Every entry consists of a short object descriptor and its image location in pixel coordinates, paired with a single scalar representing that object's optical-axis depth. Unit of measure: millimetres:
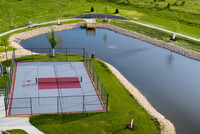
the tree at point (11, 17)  57556
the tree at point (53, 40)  41762
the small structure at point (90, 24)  62141
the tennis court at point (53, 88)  28212
